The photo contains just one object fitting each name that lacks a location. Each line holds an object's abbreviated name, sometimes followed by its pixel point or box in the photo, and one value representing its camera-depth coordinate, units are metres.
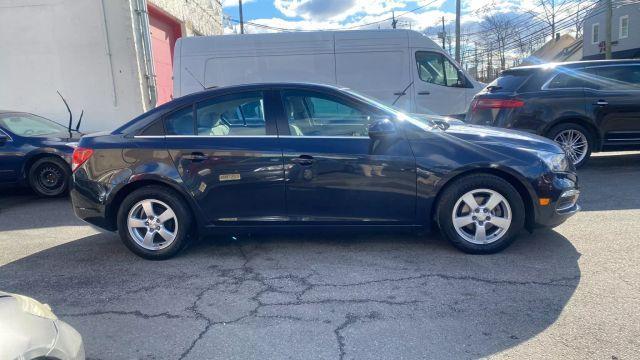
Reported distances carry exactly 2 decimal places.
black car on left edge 7.12
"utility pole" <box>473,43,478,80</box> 49.78
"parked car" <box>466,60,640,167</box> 7.19
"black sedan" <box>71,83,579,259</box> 4.07
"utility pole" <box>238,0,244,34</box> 35.95
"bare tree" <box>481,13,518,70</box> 46.22
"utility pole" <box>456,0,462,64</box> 24.00
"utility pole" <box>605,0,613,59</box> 22.78
